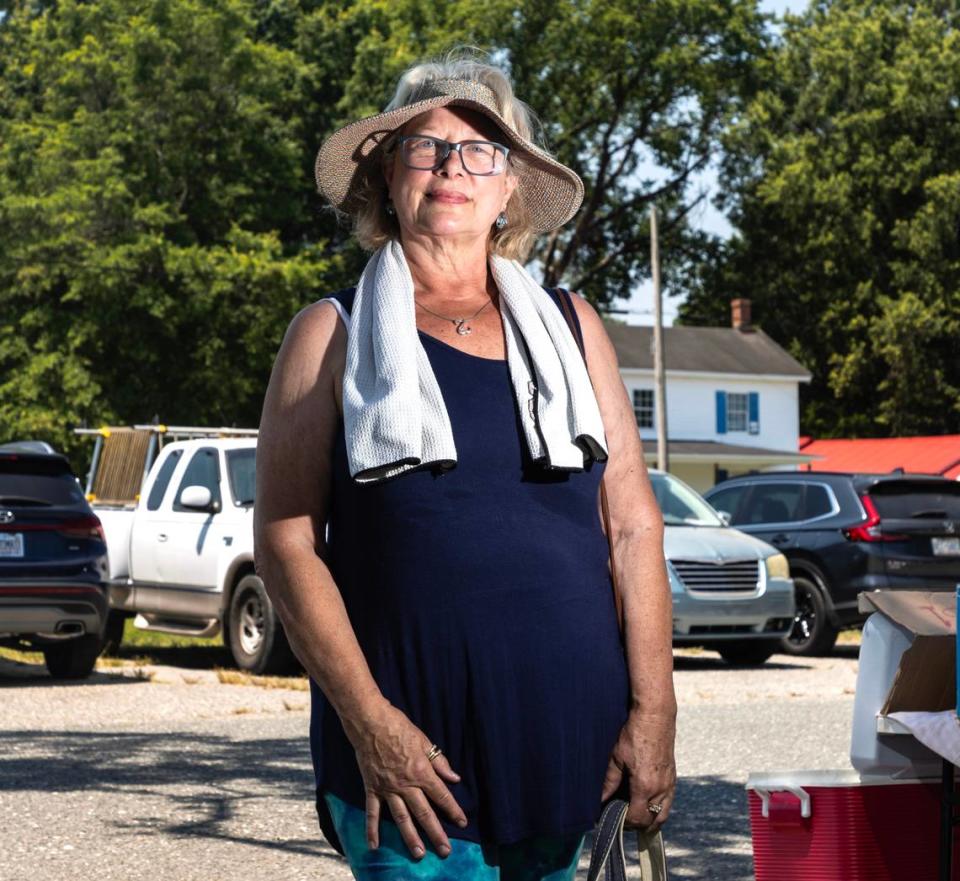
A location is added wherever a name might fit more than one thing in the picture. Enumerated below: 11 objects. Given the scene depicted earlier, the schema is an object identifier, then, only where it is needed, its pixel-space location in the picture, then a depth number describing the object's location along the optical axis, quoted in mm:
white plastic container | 4484
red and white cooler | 4375
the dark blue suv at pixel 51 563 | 13914
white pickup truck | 14836
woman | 2996
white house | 60062
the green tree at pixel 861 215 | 61688
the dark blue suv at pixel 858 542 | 17953
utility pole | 42062
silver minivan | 16203
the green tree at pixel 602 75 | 51500
